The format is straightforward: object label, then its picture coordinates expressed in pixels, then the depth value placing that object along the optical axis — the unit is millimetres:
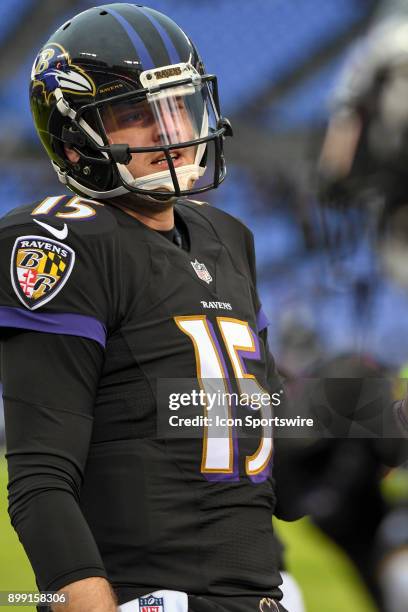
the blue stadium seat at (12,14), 16437
